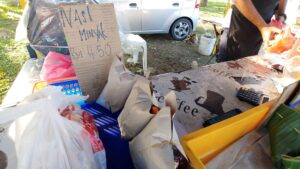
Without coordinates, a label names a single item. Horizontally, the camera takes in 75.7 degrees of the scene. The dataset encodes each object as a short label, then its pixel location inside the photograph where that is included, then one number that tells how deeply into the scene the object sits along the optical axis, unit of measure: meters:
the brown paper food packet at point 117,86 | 0.68
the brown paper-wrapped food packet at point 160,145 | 0.41
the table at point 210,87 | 0.82
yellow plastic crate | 0.51
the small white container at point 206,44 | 3.24
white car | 3.38
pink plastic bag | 0.87
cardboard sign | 0.68
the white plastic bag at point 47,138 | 0.41
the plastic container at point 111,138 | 0.58
